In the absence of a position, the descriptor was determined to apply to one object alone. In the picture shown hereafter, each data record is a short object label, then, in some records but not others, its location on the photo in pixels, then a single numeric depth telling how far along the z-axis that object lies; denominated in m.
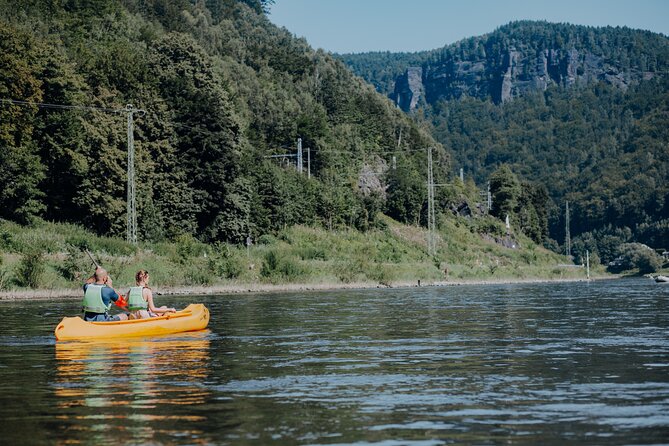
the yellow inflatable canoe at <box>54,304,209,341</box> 28.72
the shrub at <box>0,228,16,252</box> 64.71
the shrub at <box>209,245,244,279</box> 74.75
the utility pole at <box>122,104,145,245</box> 64.44
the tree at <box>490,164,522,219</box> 176.12
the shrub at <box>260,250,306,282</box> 77.62
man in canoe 30.17
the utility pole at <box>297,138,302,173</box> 118.81
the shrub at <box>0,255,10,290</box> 59.09
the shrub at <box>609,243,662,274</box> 187.62
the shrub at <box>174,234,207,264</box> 74.75
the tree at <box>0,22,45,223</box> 72.50
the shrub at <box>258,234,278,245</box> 95.56
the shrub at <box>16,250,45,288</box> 60.25
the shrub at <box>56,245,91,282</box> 63.31
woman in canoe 31.22
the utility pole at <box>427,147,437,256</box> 111.33
